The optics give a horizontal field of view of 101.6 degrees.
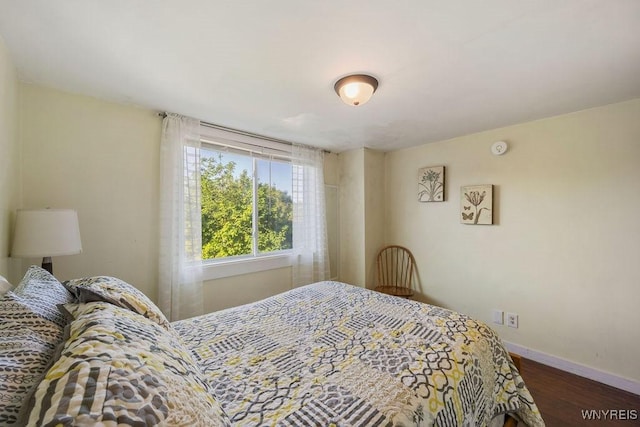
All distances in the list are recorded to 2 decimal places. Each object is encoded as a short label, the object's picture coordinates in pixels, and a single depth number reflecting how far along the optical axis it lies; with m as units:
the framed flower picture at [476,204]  2.75
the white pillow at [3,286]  0.91
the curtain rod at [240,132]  2.54
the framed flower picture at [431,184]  3.13
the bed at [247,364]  0.54
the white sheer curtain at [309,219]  3.27
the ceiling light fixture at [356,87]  1.66
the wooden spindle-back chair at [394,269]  3.44
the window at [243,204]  2.71
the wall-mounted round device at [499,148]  2.64
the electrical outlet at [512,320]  2.60
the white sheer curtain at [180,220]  2.27
